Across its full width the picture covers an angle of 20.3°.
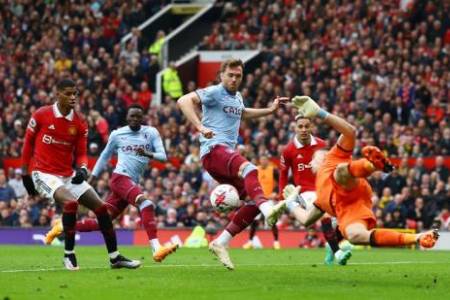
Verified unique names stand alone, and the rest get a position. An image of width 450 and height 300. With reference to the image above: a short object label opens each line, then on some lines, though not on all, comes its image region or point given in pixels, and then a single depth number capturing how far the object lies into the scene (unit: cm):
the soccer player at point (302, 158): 2106
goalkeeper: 1392
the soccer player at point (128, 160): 1994
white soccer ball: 1634
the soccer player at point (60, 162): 1691
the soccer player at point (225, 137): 1656
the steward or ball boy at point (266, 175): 3036
